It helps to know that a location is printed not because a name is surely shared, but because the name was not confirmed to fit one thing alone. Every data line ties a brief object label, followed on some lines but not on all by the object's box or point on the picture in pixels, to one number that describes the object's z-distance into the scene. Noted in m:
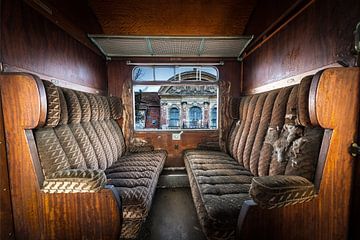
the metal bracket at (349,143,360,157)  0.90
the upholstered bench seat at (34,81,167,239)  1.01
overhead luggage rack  2.13
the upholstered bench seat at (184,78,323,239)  0.90
